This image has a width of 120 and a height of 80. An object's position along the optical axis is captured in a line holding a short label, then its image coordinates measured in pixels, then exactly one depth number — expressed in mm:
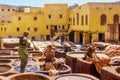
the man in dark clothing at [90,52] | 6283
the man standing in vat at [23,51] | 5012
